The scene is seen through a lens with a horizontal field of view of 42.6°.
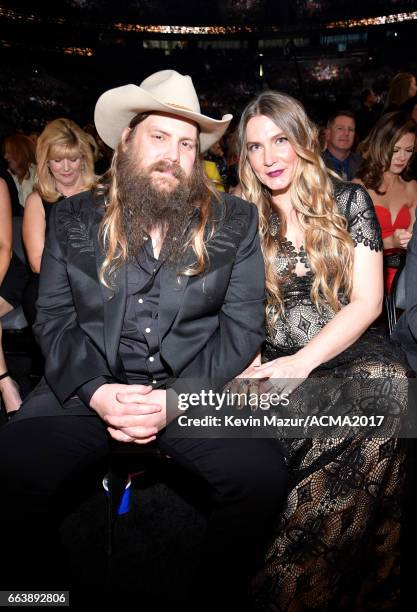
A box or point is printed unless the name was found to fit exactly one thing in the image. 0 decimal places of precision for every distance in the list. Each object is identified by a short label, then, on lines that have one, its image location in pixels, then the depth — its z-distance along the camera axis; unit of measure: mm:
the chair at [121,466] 2076
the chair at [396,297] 2524
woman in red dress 3738
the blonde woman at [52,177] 3600
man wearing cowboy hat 1852
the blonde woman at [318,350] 1946
